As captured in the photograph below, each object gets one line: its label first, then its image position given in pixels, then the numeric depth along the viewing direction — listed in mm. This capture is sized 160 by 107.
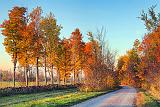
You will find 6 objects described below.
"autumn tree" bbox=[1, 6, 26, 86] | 50031
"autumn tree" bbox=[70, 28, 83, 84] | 73312
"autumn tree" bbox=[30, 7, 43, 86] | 53112
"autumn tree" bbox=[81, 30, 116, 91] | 53222
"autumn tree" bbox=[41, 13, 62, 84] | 57969
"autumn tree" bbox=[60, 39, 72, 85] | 69188
